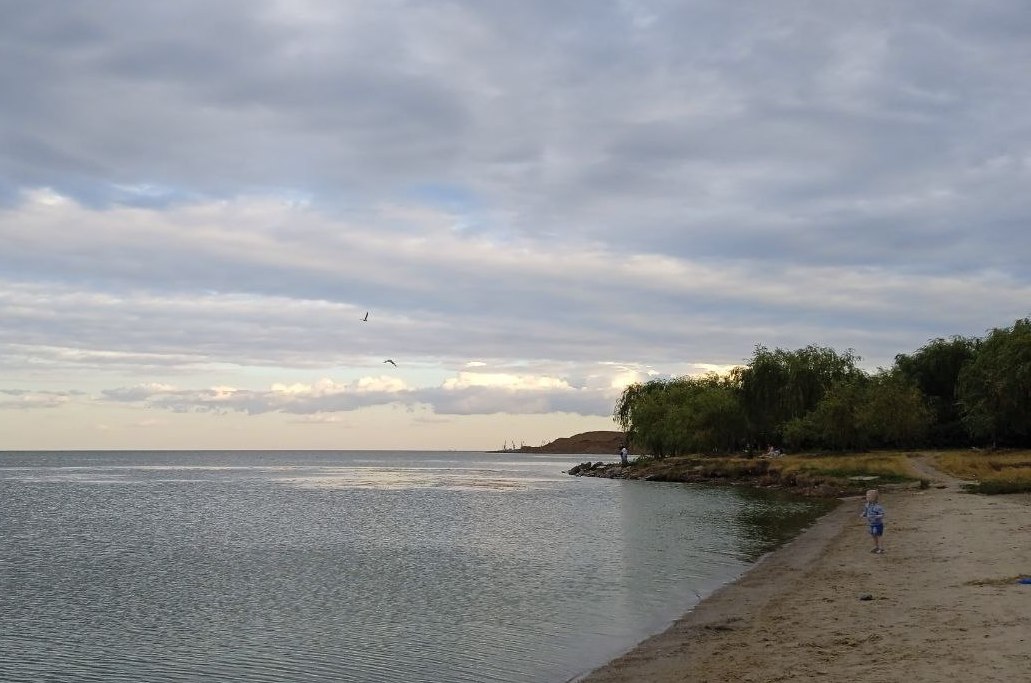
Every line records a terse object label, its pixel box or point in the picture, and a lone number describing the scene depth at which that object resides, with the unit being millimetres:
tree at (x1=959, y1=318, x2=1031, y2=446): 75062
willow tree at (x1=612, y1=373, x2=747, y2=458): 100438
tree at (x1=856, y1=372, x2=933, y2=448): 83188
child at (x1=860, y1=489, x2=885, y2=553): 27495
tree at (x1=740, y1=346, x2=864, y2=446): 96125
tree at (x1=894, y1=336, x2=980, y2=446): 98312
